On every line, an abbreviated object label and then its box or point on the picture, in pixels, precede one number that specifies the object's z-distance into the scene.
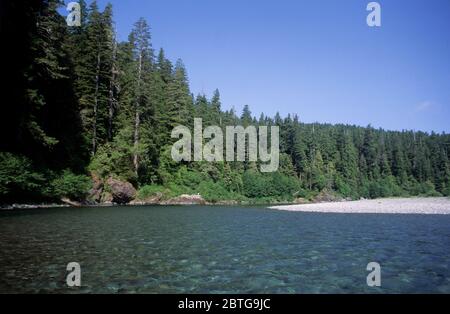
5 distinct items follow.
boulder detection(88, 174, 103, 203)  38.72
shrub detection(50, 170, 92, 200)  32.62
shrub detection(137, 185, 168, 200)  46.50
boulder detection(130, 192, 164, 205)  45.46
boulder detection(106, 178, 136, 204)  41.94
